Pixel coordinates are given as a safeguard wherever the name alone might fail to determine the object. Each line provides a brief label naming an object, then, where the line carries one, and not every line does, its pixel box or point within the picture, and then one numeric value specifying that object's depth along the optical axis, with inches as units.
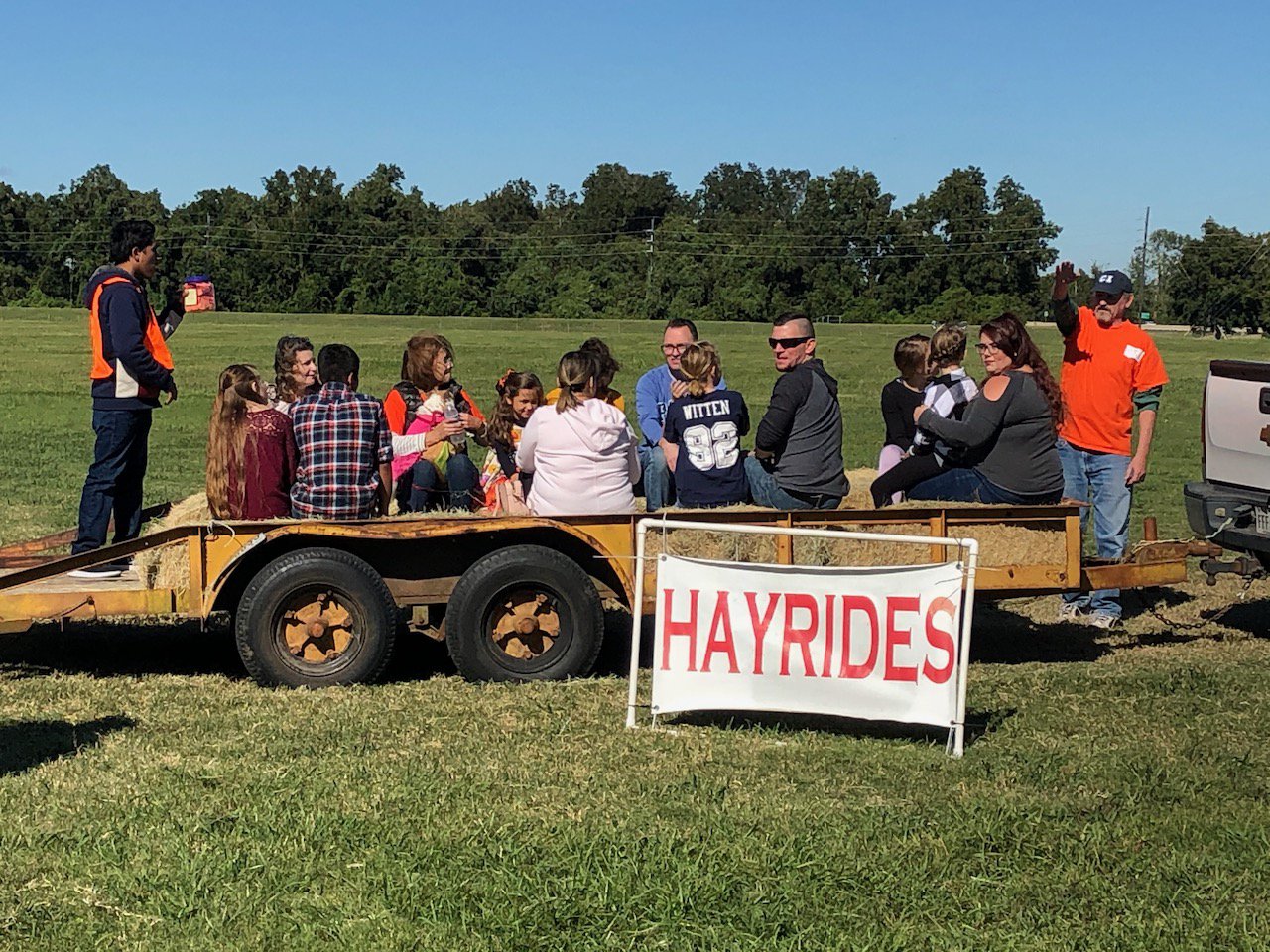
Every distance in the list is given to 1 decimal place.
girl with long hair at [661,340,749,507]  344.8
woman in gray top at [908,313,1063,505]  340.8
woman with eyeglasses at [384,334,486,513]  368.2
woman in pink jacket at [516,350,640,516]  317.7
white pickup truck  361.4
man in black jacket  343.3
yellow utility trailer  289.7
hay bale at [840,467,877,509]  386.1
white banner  255.4
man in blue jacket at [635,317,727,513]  426.9
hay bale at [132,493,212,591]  294.8
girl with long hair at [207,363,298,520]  314.7
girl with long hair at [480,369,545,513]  377.1
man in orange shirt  383.2
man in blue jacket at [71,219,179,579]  346.0
